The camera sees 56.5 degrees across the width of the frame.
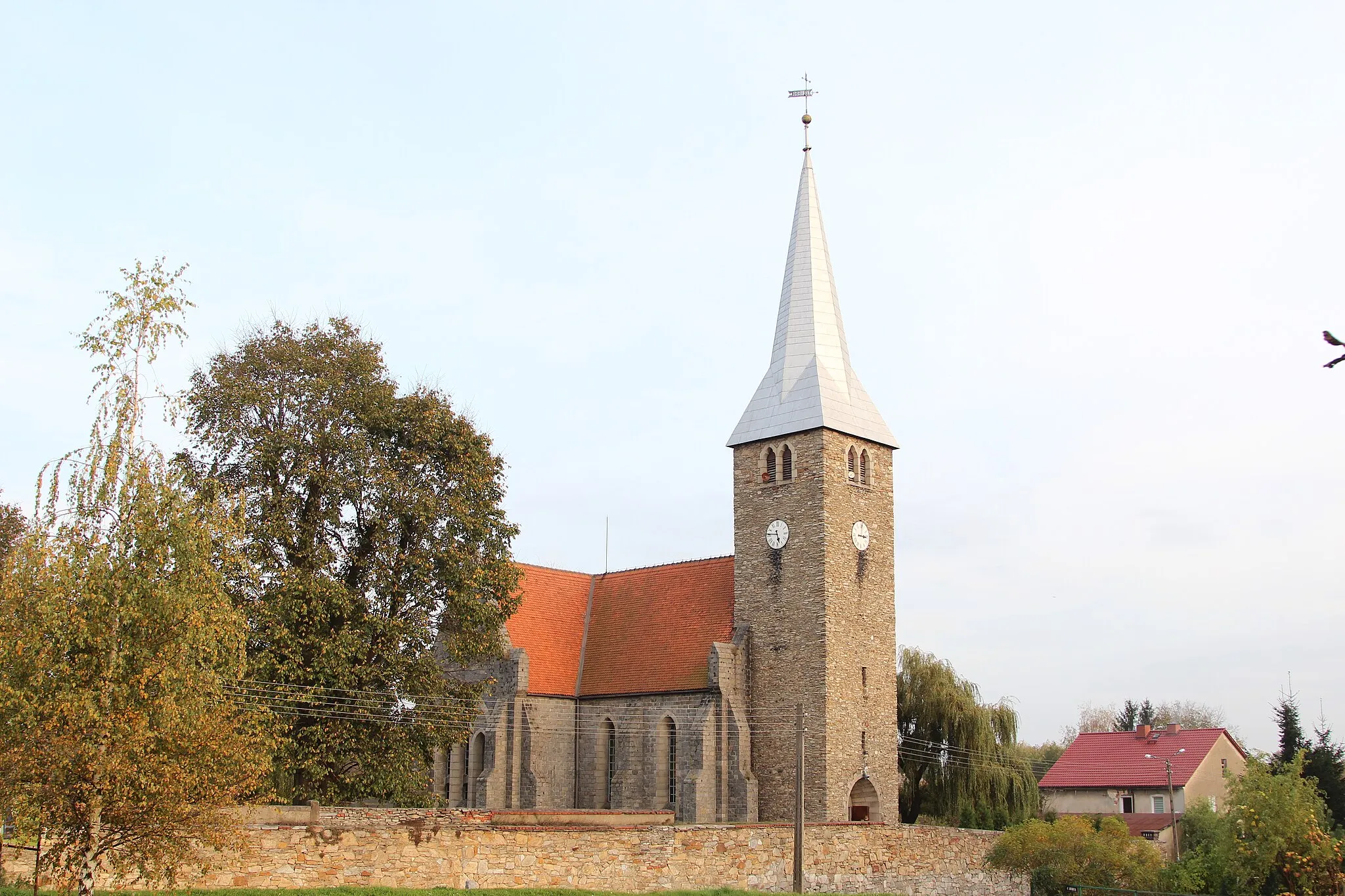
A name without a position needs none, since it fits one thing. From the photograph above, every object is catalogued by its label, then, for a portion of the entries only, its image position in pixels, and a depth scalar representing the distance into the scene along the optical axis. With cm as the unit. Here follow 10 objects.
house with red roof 5200
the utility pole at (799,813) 3091
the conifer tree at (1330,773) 4447
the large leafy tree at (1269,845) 2903
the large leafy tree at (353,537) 3039
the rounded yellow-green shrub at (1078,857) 3328
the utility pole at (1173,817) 4634
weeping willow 4562
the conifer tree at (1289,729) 4869
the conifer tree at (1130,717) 8881
